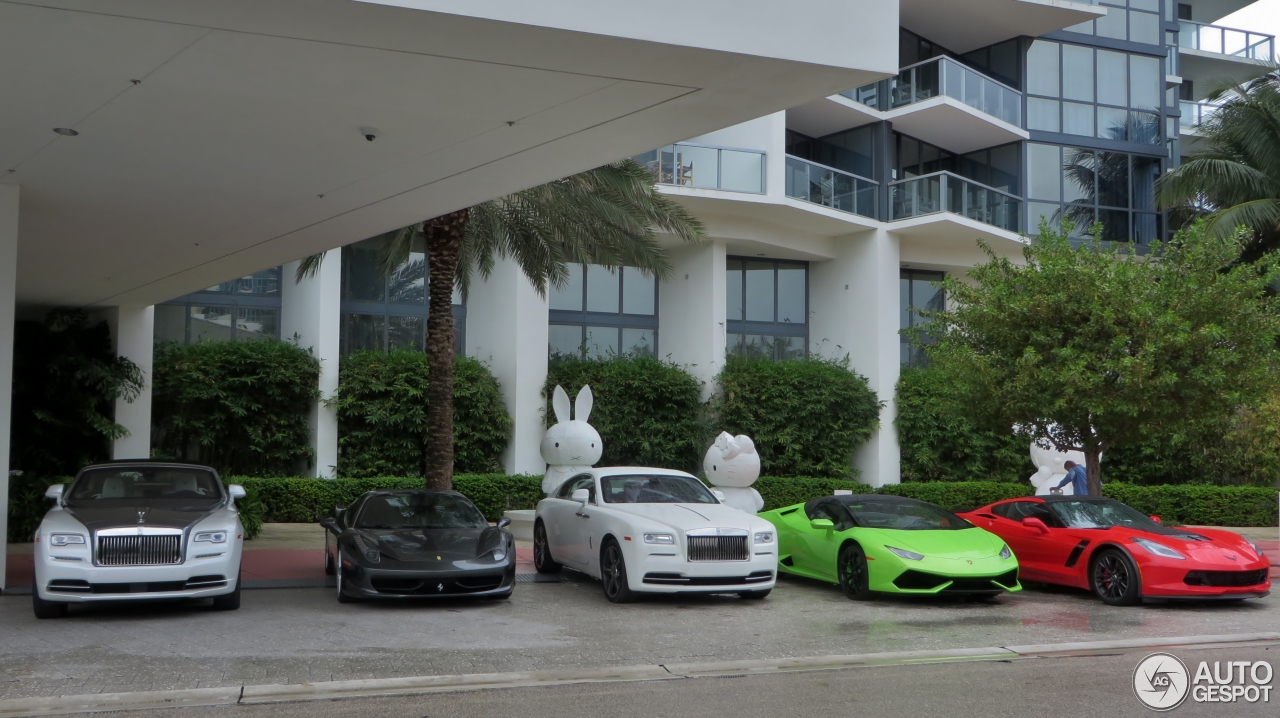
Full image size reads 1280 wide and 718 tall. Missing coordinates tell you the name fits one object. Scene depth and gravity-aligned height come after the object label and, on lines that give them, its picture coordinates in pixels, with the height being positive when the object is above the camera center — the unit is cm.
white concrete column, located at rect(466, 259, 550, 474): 2578 +129
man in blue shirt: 2095 -113
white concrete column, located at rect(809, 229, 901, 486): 2891 +241
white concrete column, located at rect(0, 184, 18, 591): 1200 +116
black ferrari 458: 1127 -146
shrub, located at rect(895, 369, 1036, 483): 2895 -81
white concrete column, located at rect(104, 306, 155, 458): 2100 +75
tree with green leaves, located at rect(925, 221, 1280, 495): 1527 +105
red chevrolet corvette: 1209 -153
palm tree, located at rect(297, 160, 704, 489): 1745 +283
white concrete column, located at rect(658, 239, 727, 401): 2834 +259
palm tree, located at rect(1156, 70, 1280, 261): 2877 +651
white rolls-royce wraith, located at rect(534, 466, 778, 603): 1201 -140
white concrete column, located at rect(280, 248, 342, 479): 2414 +157
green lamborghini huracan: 1198 -151
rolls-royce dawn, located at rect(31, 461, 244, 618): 1020 -135
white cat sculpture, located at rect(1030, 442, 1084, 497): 2420 -109
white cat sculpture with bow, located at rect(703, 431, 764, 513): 1770 -89
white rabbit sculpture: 1903 -66
